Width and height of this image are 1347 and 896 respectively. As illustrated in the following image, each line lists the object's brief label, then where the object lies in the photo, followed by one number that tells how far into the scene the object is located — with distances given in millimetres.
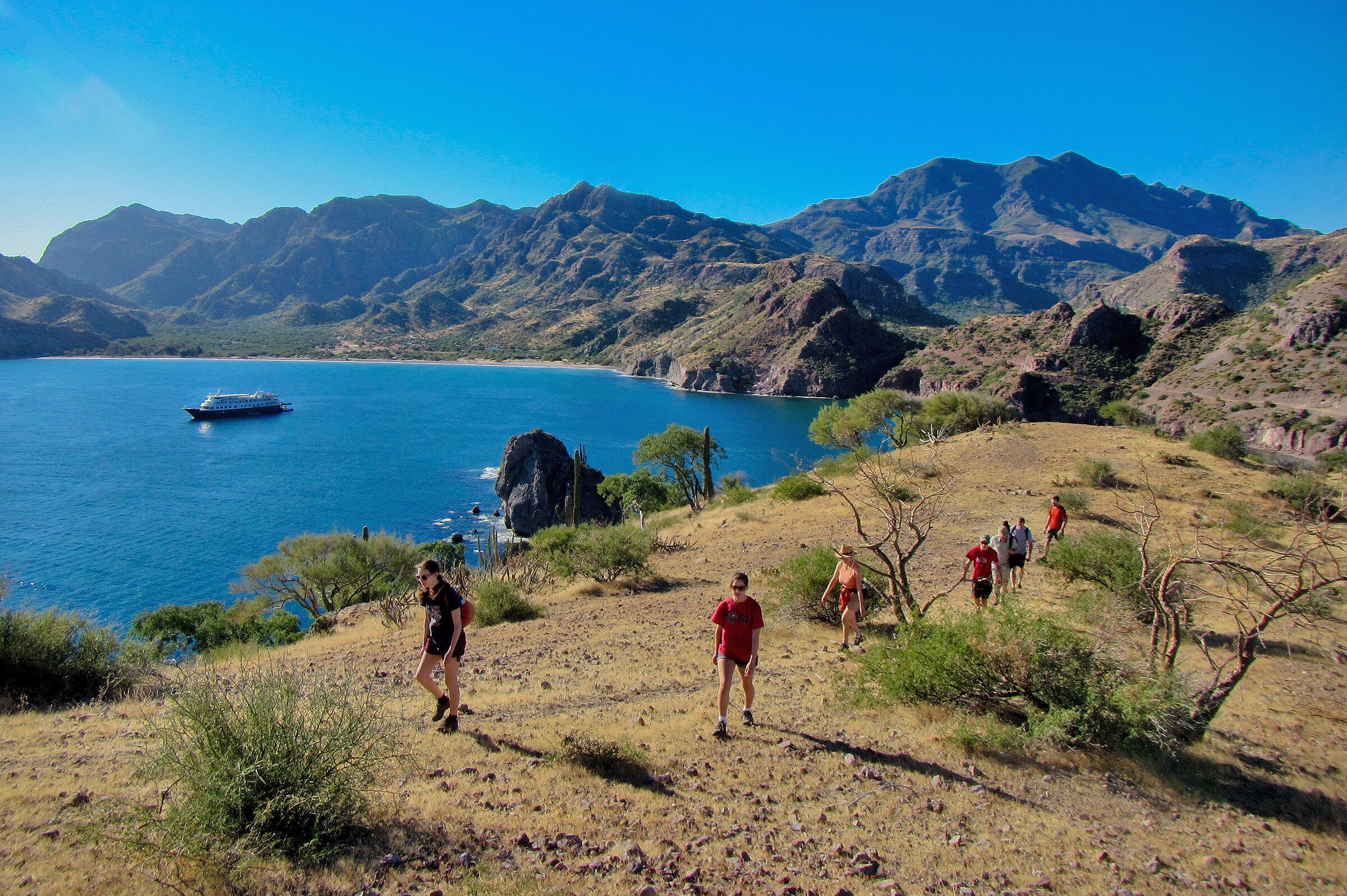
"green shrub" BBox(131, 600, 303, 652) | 21214
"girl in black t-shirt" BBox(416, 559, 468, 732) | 5992
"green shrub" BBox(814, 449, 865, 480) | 23625
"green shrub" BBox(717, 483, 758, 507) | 25516
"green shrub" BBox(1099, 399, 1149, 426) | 49531
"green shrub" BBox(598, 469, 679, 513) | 35719
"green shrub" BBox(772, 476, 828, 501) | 22656
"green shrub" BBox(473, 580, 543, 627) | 12344
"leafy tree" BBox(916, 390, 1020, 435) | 34062
